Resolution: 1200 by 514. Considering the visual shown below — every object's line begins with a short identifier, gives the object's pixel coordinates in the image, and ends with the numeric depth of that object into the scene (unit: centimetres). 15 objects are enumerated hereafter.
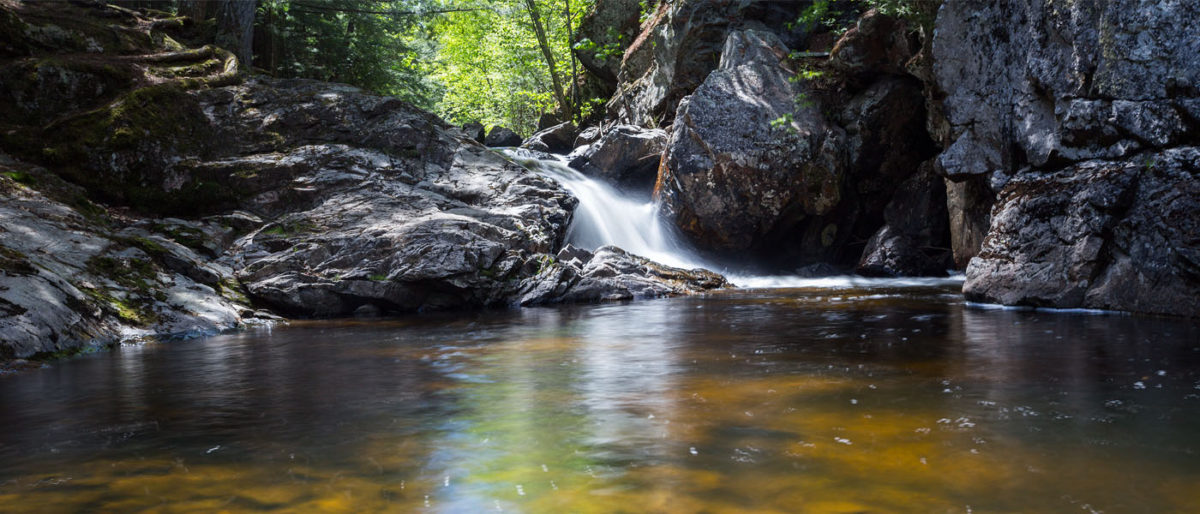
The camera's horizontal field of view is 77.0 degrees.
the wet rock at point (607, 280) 1171
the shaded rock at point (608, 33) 2319
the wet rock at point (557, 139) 2303
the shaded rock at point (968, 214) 1222
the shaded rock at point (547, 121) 2748
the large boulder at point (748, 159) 1474
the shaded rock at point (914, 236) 1411
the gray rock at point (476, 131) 2558
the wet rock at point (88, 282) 702
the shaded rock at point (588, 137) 2099
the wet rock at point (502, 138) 2464
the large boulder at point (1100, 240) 759
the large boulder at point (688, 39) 1791
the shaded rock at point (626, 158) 1744
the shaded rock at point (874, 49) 1323
